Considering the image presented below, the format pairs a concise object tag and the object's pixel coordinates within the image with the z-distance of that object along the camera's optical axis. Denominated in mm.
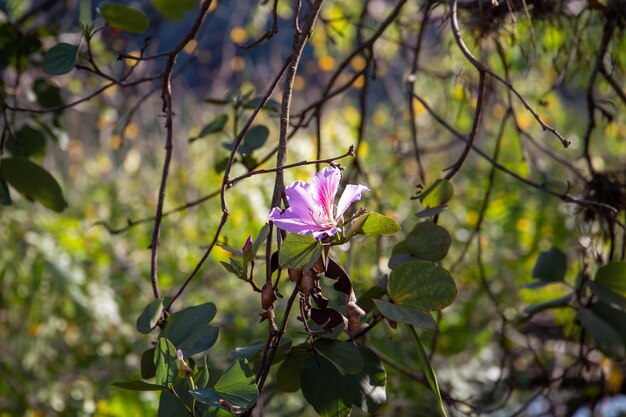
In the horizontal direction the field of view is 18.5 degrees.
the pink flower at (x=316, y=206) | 1354
